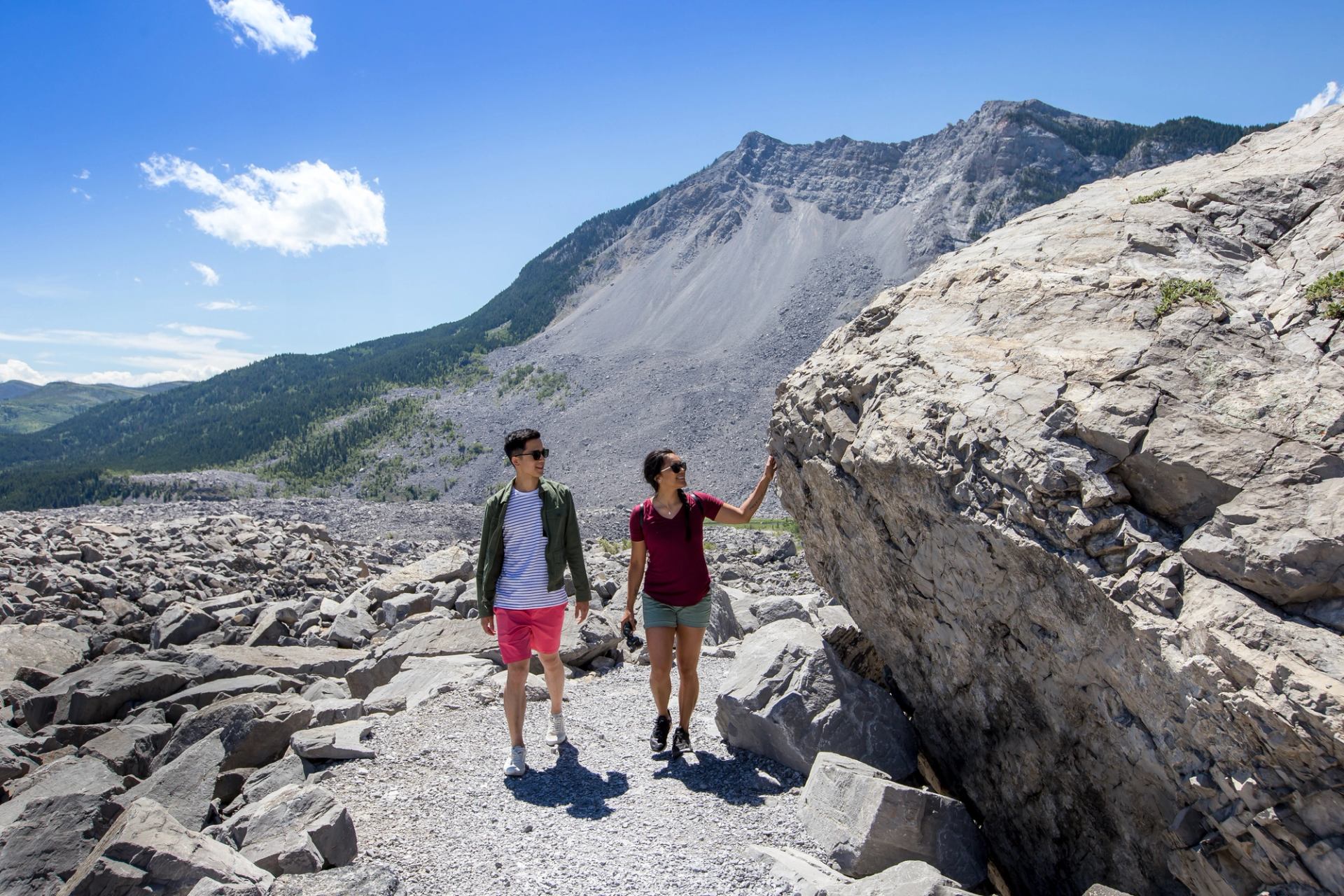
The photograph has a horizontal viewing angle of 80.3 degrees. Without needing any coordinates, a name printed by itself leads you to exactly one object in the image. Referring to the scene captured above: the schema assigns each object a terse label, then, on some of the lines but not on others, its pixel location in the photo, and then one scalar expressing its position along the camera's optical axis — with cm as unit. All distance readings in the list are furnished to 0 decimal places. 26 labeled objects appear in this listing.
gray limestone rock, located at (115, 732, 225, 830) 641
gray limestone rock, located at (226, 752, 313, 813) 654
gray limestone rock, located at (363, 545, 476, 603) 1516
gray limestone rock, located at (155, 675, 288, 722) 913
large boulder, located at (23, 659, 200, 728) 913
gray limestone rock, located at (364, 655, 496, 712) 854
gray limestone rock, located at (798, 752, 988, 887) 500
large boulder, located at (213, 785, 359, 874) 482
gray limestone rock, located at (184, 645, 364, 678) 1045
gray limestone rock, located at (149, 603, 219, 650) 1293
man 629
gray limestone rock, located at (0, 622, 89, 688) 1133
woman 629
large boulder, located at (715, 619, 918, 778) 635
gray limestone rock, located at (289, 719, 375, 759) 677
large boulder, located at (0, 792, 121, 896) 521
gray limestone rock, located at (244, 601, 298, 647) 1266
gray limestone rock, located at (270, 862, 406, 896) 449
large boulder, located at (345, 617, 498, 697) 1021
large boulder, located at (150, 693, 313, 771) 727
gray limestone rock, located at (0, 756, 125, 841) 630
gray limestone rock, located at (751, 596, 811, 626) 1273
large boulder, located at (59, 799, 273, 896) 435
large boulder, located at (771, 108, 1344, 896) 364
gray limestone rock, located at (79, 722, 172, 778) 753
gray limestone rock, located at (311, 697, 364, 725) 786
